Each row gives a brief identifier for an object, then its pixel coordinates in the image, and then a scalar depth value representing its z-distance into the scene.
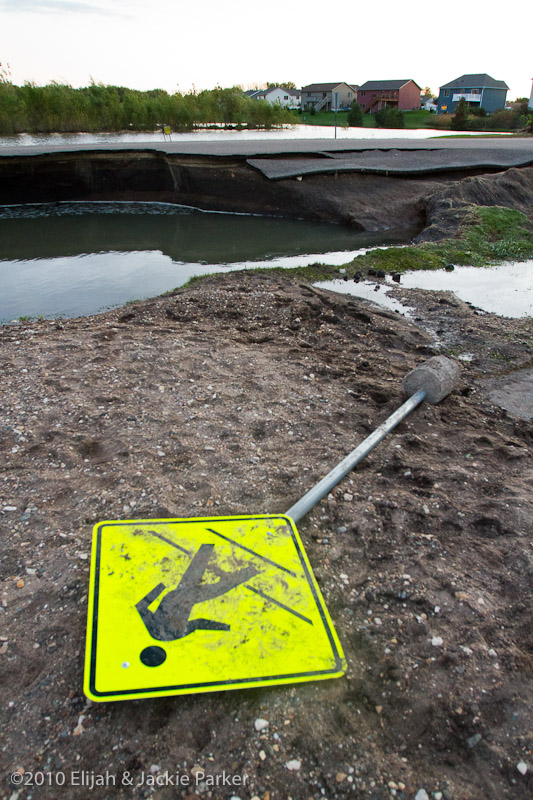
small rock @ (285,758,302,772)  1.66
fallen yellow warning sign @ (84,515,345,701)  1.88
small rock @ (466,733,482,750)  1.75
